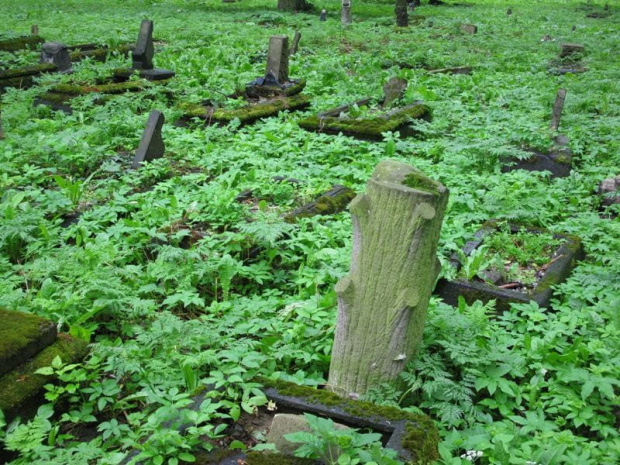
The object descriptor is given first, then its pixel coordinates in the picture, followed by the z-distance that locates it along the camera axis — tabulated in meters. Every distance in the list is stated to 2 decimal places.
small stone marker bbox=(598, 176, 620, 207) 6.79
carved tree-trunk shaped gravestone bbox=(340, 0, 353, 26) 22.25
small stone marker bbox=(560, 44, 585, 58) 16.83
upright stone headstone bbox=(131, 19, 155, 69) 11.90
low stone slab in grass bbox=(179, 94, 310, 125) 9.50
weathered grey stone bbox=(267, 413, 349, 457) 3.16
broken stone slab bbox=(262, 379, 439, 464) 3.05
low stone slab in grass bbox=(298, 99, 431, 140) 8.98
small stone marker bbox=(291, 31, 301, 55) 15.69
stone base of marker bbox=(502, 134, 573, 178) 7.89
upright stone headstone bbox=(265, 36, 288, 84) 11.43
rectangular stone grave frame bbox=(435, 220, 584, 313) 4.77
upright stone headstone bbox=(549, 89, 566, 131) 8.85
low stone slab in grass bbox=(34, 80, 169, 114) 10.14
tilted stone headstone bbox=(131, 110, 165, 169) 7.66
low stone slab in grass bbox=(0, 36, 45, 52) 14.28
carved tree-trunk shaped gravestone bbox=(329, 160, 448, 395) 3.41
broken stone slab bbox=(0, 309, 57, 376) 3.73
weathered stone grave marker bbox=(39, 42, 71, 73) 12.51
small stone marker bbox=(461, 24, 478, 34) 21.56
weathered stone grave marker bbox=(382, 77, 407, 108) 10.73
